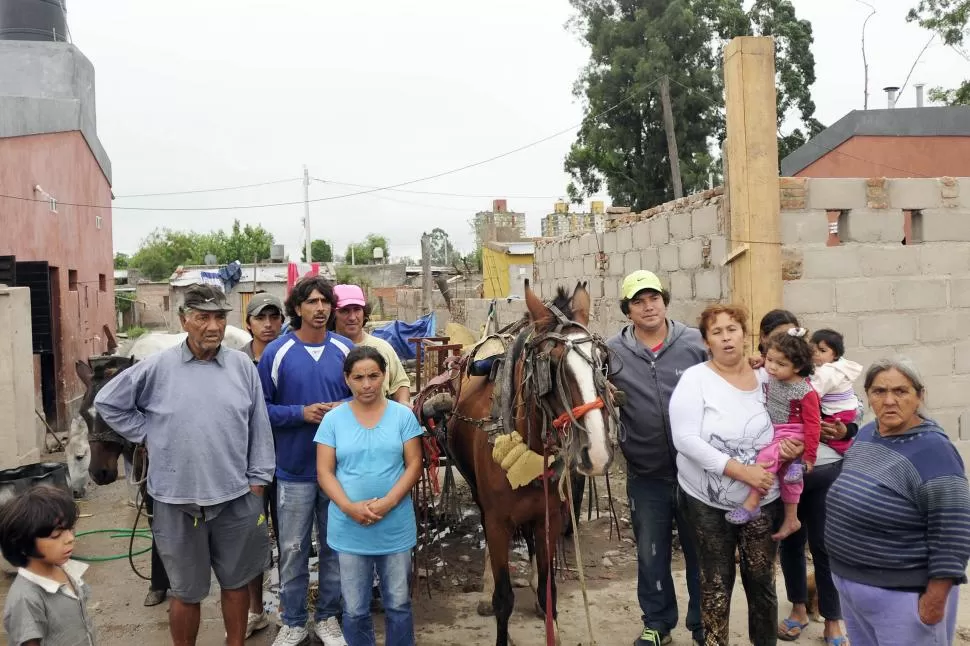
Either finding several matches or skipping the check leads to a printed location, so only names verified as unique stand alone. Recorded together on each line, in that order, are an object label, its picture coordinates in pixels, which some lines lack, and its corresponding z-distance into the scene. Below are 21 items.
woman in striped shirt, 2.53
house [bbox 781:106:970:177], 14.20
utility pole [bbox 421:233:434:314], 17.72
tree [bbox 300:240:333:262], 73.75
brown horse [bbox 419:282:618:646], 3.17
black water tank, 17.47
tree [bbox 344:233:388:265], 76.62
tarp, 12.43
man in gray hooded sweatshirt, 3.87
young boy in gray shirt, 2.45
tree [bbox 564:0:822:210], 27.44
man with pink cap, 4.62
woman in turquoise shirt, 3.38
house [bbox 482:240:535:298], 25.56
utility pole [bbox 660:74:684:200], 21.87
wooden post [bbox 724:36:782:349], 5.67
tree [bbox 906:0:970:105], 20.75
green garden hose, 6.60
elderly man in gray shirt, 3.44
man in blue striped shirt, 4.03
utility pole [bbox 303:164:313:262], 36.63
